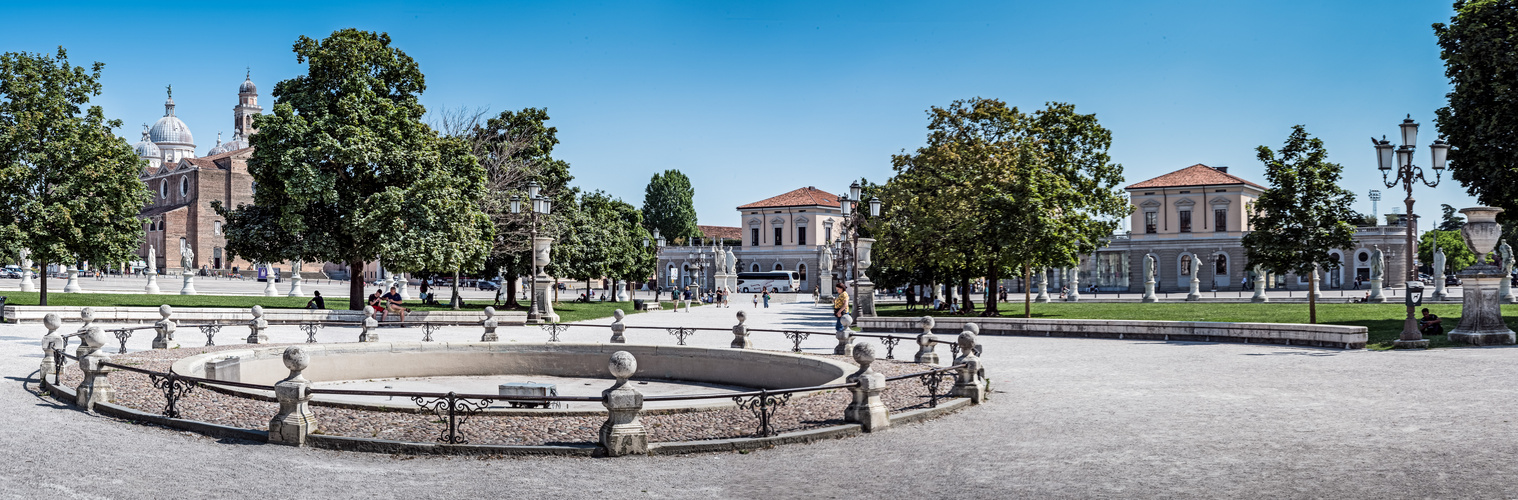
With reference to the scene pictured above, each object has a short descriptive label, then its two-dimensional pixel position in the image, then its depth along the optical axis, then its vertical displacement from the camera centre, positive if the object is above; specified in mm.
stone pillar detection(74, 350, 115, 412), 11156 -1258
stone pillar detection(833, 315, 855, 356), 17672 -1233
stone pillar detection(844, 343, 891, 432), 9977 -1344
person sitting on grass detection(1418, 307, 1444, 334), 21250 -1230
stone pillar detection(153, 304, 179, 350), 18578 -1047
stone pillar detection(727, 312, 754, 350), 19181 -1263
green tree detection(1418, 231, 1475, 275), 102812 +1636
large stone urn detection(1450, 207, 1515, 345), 19016 -455
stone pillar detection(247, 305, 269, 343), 20047 -1119
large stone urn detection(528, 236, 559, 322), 31219 -785
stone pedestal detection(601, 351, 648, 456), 8695 -1330
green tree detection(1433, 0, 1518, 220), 22938 +3914
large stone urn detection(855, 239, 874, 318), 30094 -645
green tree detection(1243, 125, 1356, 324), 25656 +1327
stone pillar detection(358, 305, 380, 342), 20359 -1166
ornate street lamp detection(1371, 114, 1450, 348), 18609 +1964
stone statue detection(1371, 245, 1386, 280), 45738 +114
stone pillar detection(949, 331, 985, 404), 11922 -1338
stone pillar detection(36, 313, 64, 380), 13048 -1002
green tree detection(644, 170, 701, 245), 97875 +5886
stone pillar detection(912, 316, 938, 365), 15695 -1215
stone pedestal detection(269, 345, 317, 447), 9156 -1306
